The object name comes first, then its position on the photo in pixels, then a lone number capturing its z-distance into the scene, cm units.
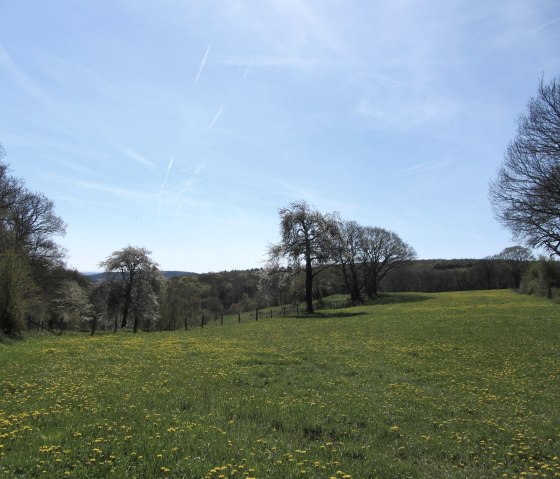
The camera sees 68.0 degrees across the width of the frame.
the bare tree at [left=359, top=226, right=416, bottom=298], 8575
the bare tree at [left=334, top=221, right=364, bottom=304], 7888
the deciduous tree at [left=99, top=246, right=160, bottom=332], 6150
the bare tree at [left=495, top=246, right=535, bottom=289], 11056
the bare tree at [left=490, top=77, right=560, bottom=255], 2619
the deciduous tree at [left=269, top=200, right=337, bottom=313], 5578
